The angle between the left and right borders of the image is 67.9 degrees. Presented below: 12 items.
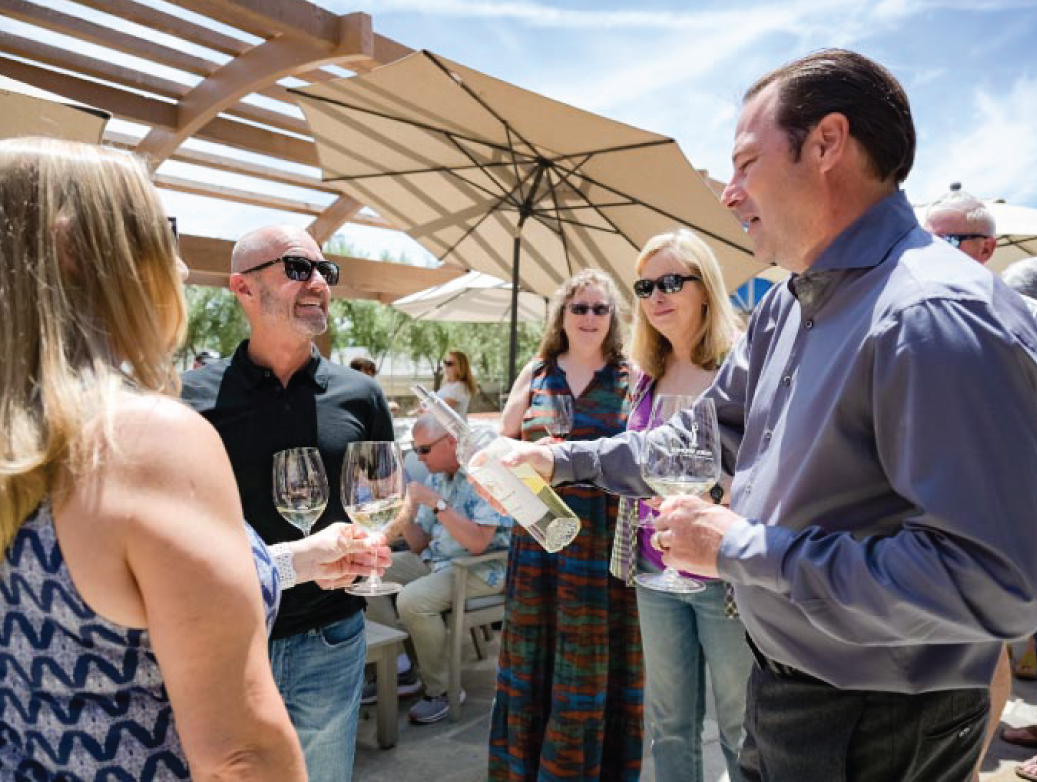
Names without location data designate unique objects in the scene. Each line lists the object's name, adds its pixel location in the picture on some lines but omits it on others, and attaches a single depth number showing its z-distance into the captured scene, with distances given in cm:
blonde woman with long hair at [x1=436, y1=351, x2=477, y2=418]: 998
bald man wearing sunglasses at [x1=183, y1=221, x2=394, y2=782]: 212
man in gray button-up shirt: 112
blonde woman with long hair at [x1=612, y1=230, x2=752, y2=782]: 246
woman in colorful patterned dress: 293
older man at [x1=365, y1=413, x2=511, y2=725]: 421
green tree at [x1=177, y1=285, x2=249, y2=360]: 3944
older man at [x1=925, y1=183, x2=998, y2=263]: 337
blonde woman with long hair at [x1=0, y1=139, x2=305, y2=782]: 88
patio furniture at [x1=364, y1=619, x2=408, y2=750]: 380
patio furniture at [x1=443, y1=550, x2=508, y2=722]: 418
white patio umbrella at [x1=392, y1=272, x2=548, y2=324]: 1161
